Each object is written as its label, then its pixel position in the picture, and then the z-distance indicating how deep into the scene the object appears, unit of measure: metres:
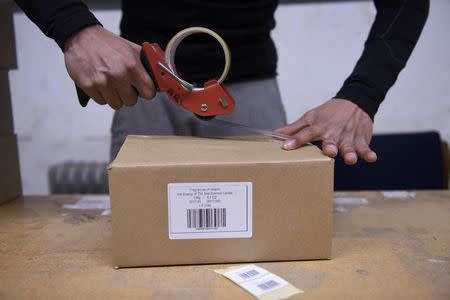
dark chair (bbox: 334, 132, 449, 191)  1.26
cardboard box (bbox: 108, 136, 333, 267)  0.51
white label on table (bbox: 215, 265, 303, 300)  0.47
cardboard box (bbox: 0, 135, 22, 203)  0.84
